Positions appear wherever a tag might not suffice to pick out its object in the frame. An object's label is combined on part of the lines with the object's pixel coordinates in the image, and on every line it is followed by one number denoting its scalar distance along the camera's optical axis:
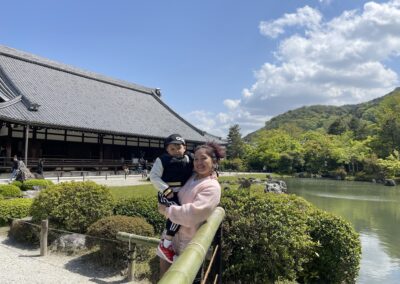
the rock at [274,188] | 21.39
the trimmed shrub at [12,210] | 9.26
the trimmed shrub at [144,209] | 7.54
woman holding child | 2.53
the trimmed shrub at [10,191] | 11.58
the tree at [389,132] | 47.88
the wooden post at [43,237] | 7.12
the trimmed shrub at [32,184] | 13.60
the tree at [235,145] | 60.59
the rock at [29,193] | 12.47
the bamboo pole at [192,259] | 1.47
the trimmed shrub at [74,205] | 7.82
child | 2.95
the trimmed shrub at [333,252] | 5.96
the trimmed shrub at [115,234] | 6.40
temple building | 20.41
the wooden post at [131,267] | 5.95
